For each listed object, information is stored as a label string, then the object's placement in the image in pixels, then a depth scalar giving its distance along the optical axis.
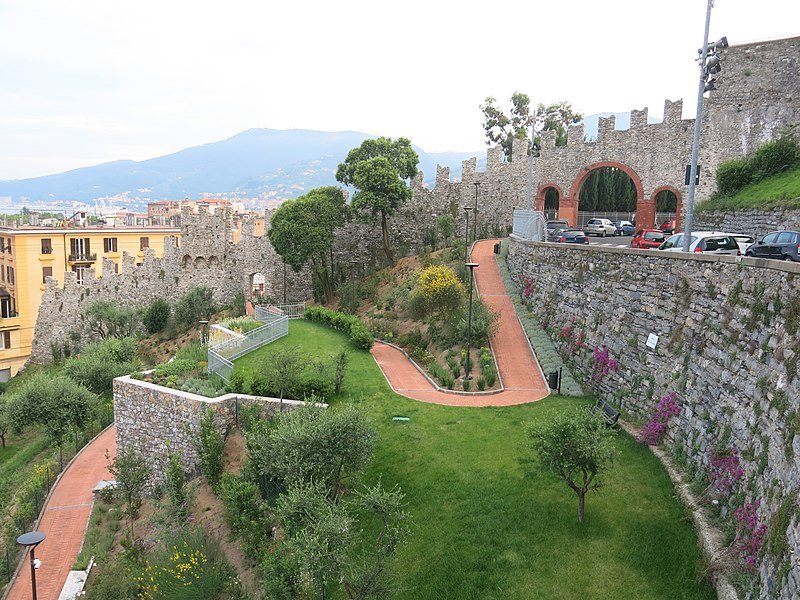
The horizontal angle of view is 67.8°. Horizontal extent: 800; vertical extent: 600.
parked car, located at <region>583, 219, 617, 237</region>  32.47
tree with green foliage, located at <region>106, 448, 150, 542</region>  16.27
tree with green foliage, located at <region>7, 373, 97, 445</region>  21.23
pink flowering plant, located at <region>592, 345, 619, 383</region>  15.78
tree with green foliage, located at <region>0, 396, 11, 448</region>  21.90
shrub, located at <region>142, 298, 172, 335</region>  33.81
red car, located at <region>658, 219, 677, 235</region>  29.25
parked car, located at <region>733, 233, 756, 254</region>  17.74
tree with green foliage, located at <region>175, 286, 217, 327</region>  33.69
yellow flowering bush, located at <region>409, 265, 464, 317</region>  23.06
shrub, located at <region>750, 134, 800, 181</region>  24.47
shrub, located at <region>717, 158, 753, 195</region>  25.62
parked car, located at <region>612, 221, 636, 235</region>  34.02
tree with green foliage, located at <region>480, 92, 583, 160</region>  44.41
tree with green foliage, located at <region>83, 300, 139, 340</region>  33.47
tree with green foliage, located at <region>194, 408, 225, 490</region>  15.92
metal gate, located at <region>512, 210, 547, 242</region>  23.62
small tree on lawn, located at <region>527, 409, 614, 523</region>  10.05
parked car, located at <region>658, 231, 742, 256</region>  17.42
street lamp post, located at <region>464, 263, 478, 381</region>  18.90
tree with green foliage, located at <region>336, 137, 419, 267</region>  31.64
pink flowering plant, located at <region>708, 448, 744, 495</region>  9.59
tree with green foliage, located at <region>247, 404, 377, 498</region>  11.65
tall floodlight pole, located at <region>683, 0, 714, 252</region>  14.78
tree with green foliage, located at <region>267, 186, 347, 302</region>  31.27
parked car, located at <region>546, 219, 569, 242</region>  30.18
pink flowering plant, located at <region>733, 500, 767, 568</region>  8.18
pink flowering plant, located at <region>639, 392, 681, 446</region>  12.70
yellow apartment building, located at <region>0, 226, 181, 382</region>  40.66
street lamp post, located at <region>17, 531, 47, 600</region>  10.68
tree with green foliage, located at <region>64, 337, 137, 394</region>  24.89
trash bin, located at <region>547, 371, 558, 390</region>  17.41
